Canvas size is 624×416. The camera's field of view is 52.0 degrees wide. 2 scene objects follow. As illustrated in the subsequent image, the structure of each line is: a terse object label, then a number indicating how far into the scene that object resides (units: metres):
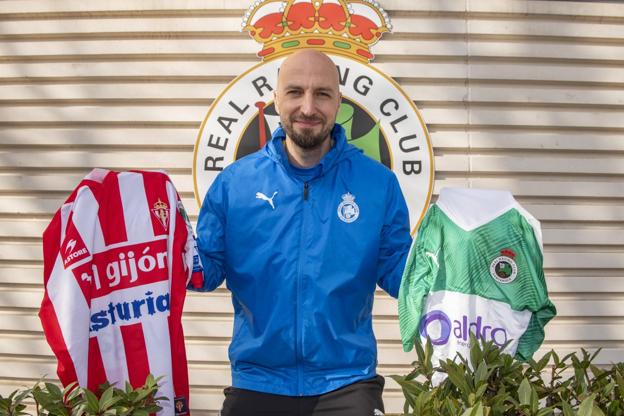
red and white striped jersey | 1.92
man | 2.21
